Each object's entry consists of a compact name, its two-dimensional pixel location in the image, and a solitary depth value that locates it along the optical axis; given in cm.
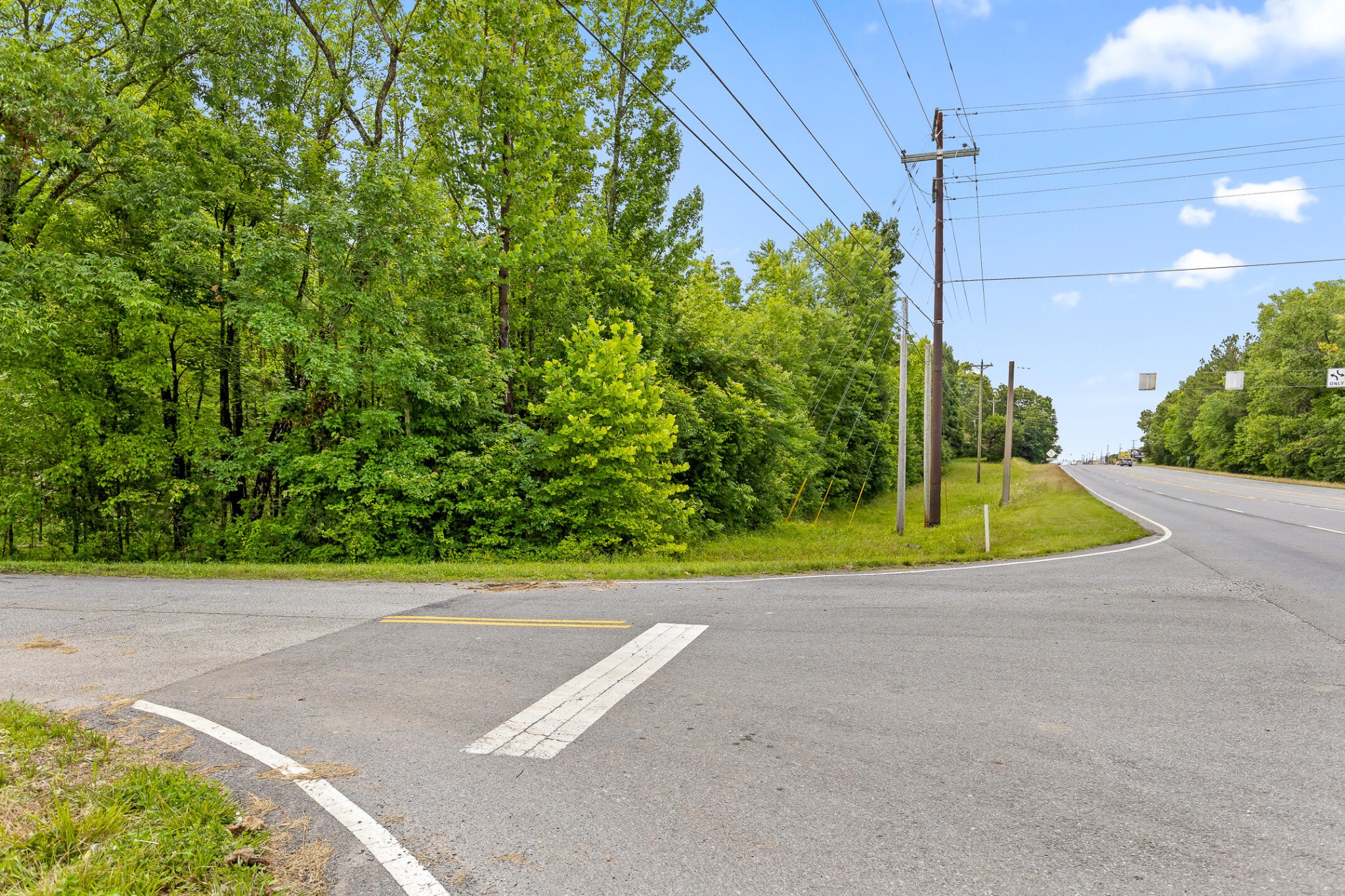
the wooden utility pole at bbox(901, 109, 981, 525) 1786
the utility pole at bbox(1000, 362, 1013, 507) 2824
